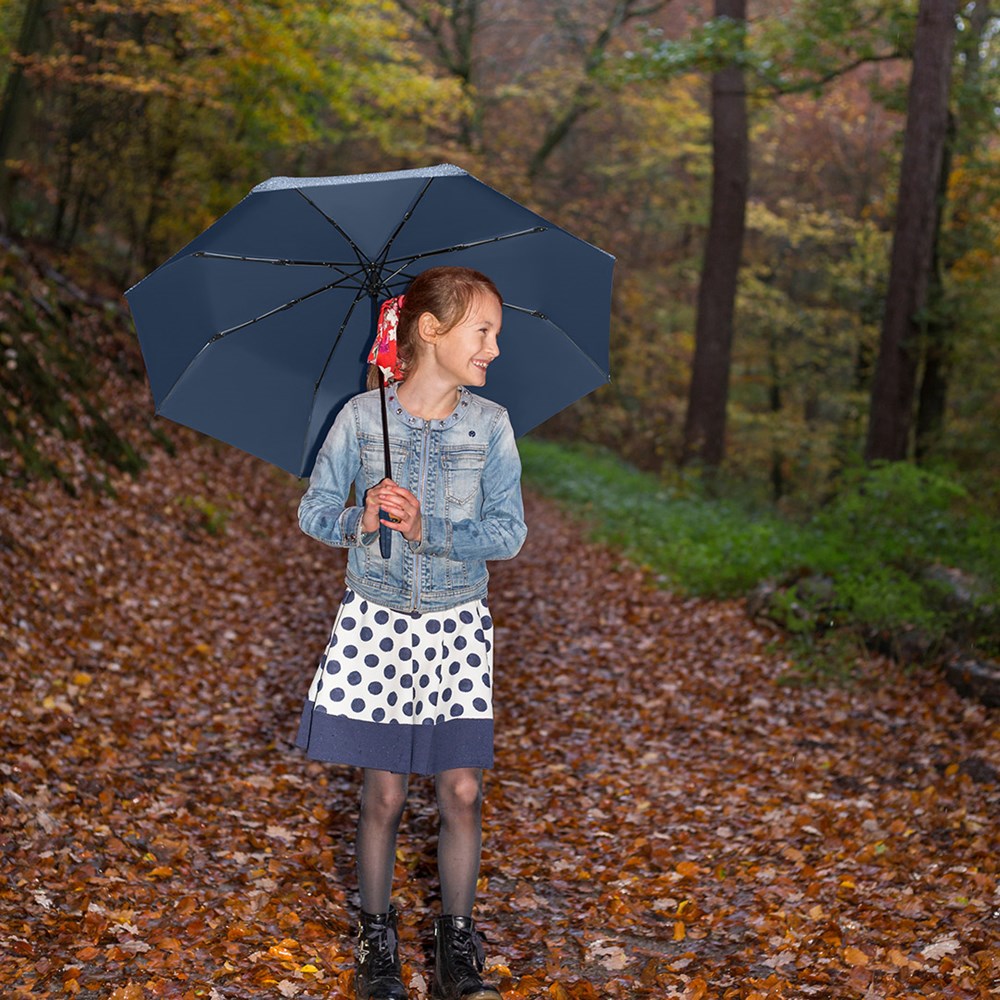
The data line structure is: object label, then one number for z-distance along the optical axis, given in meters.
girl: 3.20
